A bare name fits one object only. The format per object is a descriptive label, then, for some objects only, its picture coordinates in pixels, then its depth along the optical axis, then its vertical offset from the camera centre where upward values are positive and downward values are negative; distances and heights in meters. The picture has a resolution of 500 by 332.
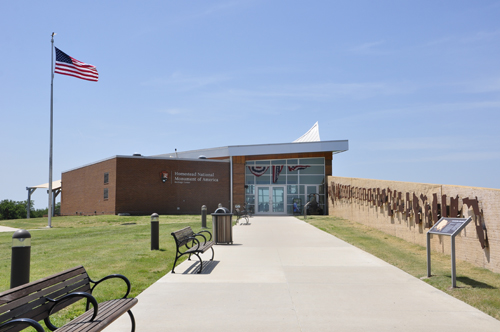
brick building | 34.19 +1.13
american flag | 26.19 +7.61
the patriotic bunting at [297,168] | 36.11 +2.11
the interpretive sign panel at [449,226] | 7.98 -0.63
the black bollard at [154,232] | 12.46 -1.10
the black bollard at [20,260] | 5.27 -0.79
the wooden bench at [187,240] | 9.32 -1.05
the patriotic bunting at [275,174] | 36.72 +1.62
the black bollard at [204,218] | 20.79 -1.17
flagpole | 27.19 +5.00
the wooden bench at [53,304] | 3.68 -1.03
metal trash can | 14.16 -1.12
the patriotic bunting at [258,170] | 36.81 +1.98
